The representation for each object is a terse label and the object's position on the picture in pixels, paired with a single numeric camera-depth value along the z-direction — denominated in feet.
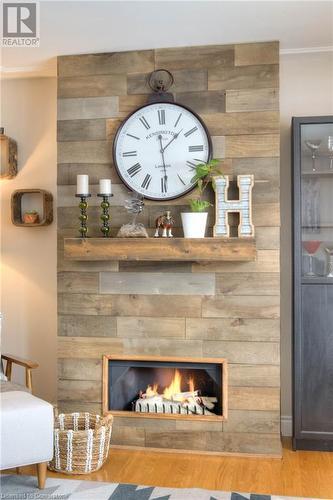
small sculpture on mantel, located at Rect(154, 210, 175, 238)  11.98
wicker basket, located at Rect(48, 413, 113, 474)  10.81
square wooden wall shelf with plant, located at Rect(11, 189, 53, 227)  14.14
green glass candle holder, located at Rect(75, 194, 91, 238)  12.26
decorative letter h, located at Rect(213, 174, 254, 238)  11.76
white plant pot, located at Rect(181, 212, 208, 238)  11.71
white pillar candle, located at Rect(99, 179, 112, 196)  12.03
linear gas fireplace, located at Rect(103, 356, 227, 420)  12.28
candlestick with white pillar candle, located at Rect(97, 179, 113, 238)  12.03
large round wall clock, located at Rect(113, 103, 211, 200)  12.19
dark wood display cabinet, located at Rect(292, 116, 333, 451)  12.01
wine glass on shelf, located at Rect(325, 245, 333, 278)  12.00
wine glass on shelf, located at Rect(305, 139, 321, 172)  12.08
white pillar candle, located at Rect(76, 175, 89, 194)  12.12
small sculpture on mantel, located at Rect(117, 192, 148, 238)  11.96
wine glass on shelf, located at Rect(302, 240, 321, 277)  12.03
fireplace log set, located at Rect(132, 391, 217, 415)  12.38
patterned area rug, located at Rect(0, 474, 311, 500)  9.83
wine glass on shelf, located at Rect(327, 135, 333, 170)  12.01
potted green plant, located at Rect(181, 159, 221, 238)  11.72
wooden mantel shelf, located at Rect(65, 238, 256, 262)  11.48
